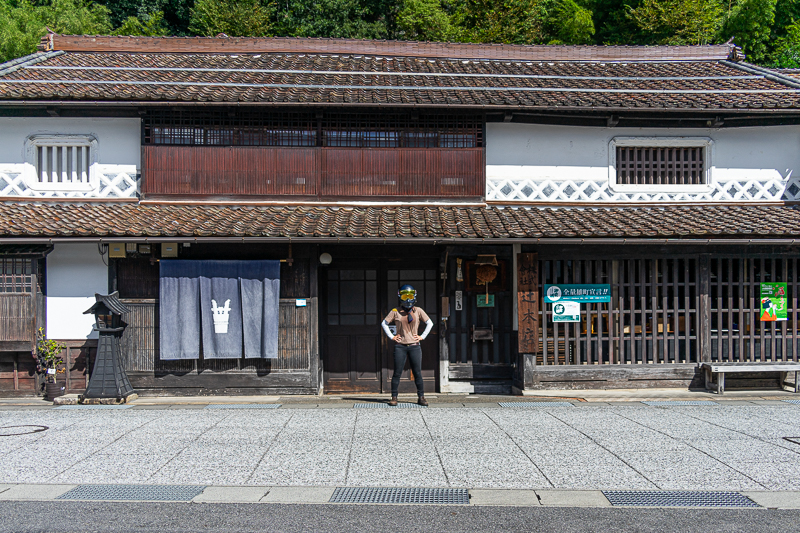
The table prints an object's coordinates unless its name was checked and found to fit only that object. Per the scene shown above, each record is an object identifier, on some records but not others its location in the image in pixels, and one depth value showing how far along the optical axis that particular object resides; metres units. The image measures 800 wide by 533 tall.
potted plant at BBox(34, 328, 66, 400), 10.55
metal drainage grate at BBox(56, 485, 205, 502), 5.65
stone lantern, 10.24
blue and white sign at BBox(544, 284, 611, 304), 11.23
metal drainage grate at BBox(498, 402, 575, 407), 10.33
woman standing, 9.94
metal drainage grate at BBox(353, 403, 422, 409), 10.09
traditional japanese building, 10.77
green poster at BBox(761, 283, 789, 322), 11.41
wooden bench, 10.90
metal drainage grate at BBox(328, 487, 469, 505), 5.60
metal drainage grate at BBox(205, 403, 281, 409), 10.09
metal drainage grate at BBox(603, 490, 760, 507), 5.52
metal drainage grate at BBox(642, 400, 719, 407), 10.38
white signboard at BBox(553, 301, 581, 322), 11.23
